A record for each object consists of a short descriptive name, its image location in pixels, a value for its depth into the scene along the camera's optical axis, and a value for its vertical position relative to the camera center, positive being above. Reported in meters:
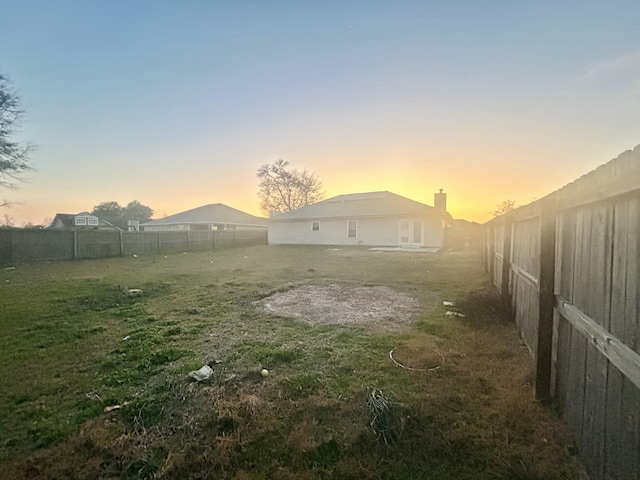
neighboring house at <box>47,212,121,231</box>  24.17 +0.87
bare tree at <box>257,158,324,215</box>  35.91 +5.56
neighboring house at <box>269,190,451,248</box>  19.39 +0.86
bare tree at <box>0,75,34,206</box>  13.45 +4.08
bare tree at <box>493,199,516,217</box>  28.98 +2.99
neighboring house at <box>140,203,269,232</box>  30.22 +1.27
